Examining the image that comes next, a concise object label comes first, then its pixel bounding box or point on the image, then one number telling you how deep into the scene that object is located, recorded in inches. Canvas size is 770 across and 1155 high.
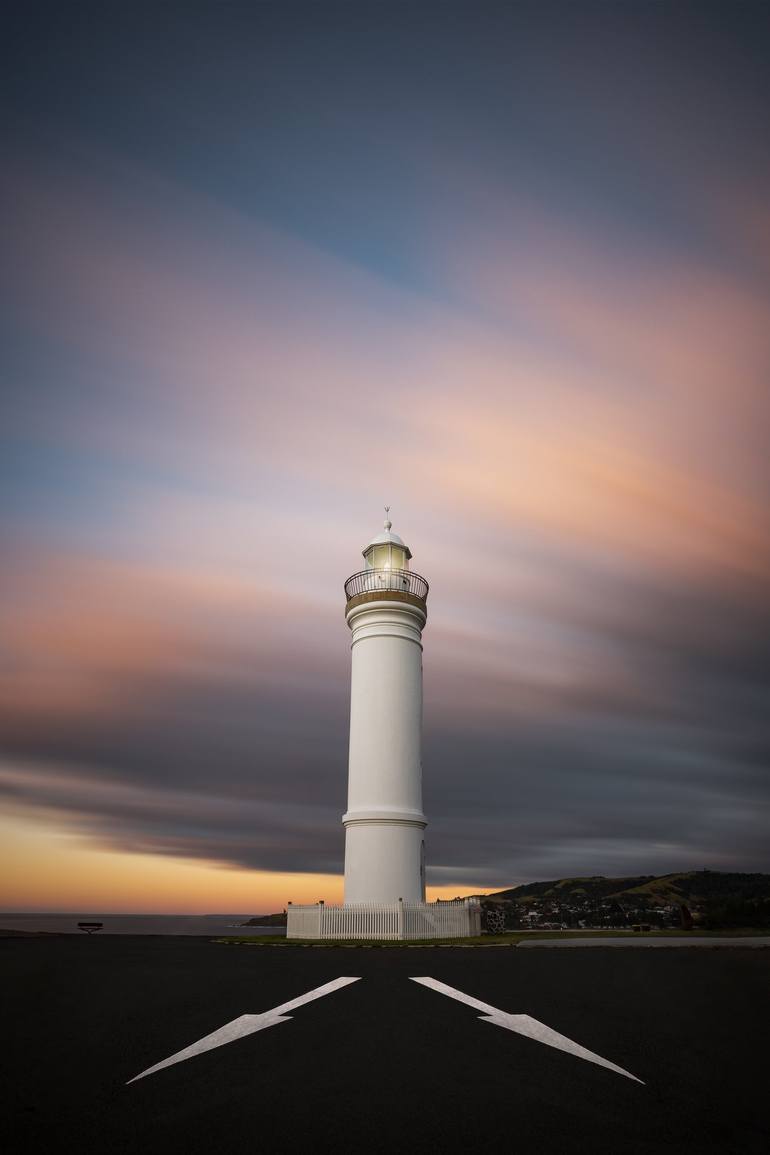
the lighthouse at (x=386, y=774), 1010.7
